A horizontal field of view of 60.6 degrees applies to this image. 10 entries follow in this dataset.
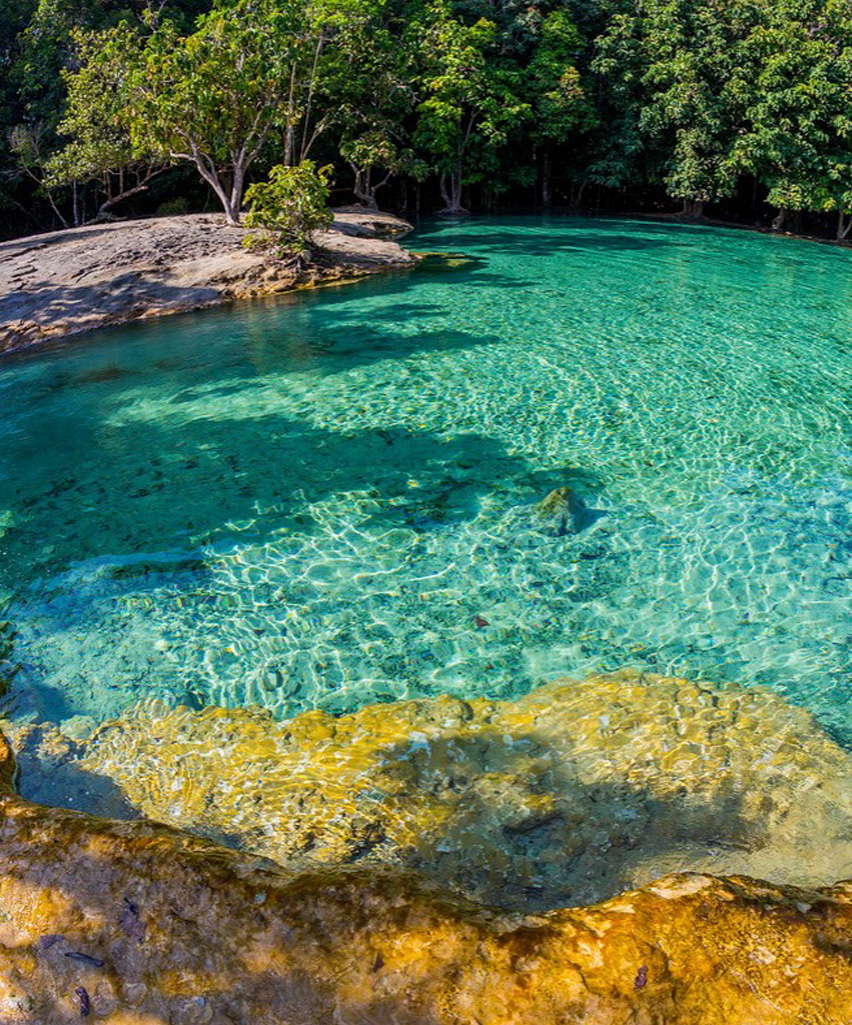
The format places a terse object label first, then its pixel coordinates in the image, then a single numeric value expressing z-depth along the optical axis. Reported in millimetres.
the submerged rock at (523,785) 3393
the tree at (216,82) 17188
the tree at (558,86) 28250
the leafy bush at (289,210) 15992
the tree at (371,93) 23141
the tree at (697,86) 25922
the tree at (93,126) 20688
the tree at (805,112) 23781
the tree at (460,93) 26641
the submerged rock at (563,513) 6500
